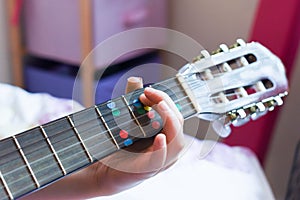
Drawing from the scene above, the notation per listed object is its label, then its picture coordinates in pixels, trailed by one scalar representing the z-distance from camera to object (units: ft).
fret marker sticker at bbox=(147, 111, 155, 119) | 2.32
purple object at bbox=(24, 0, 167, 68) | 4.54
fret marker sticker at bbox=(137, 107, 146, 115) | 2.33
